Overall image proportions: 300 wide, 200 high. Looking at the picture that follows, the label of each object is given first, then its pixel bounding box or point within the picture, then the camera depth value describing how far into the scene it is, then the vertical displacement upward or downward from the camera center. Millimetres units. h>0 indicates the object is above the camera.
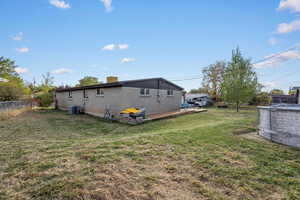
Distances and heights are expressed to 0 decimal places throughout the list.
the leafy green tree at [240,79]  15703 +2137
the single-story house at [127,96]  11117 +188
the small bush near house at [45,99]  18680 -111
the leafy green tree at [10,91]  13396 +713
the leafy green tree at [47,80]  33719 +4349
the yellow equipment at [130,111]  10002 -921
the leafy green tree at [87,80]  31531 +4086
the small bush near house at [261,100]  26281 -351
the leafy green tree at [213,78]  31234 +4664
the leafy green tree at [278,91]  37769 +1958
